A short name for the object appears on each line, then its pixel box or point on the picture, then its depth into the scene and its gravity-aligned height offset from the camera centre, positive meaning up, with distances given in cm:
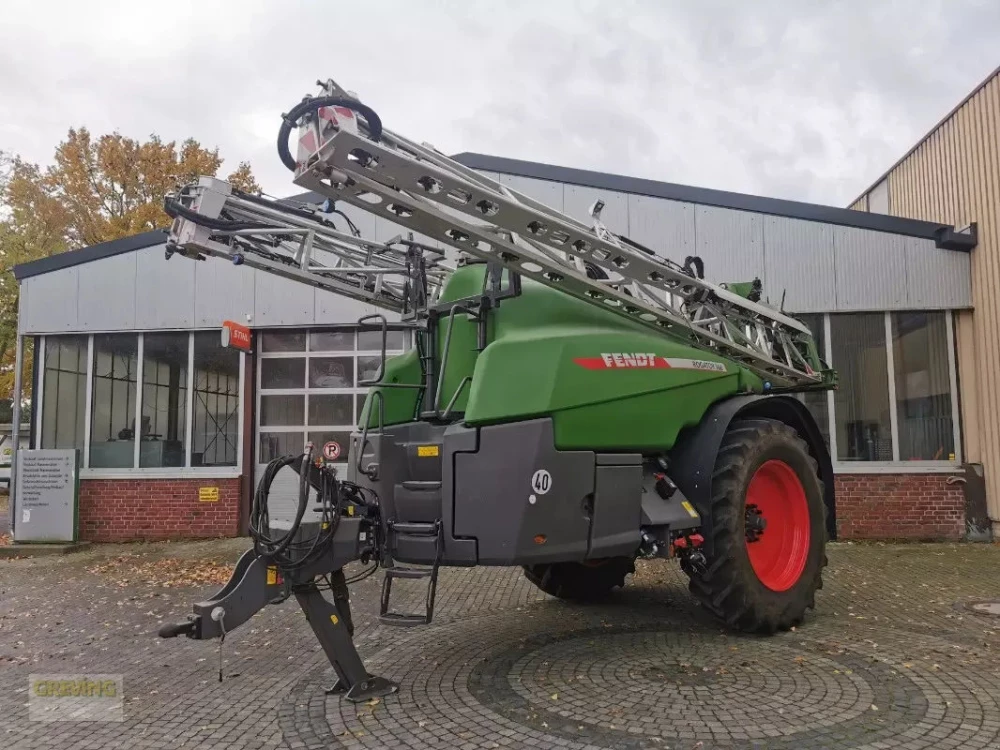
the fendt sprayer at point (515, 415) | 438 +21
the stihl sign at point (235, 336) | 1123 +170
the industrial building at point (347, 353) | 1078 +148
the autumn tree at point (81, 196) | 2167 +742
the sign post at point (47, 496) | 1150 -64
